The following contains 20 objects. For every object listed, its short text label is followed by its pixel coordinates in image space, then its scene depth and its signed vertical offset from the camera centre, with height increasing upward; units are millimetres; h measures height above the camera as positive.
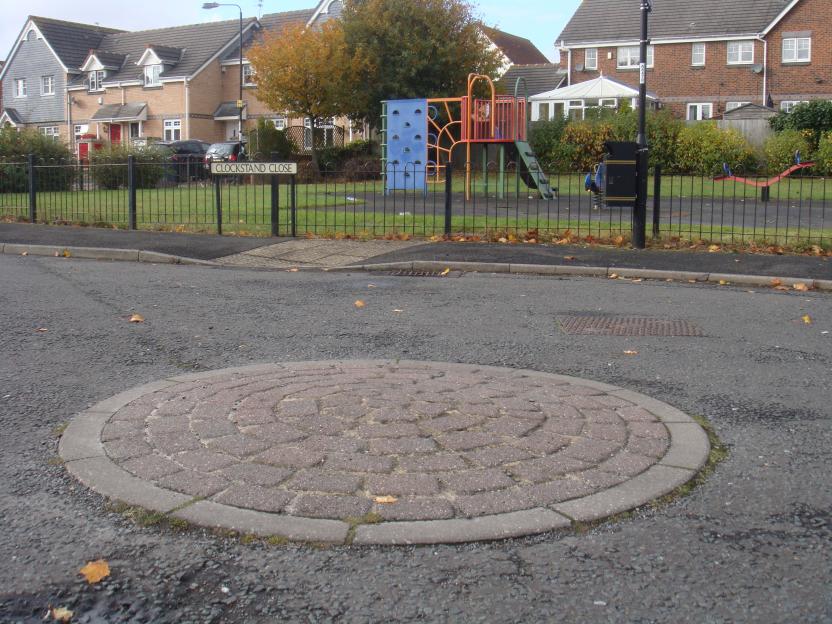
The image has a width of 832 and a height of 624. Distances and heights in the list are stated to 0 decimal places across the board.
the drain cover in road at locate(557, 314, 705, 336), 7707 -1025
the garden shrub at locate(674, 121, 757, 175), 30594 +2209
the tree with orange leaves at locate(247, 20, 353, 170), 38375 +6026
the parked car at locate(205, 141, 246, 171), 38250 +2652
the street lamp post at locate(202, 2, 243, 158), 43934 +10165
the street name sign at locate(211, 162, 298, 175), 14562 +702
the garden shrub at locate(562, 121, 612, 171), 34406 +2719
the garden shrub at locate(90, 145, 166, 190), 16922 +745
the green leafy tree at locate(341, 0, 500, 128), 39812 +7323
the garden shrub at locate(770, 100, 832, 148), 35594 +3655
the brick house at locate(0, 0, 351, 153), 56062 +8681
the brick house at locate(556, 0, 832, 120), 43656 +8273
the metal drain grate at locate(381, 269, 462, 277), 11586 -810
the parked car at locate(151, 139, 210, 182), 17172 +1832
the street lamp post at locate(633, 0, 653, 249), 12680 +700
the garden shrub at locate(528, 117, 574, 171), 35625 +2798
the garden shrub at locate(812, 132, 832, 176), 27611 +1789
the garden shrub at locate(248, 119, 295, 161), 39406 +3129
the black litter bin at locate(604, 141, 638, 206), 12684 +515
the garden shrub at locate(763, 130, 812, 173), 29414 +2122
